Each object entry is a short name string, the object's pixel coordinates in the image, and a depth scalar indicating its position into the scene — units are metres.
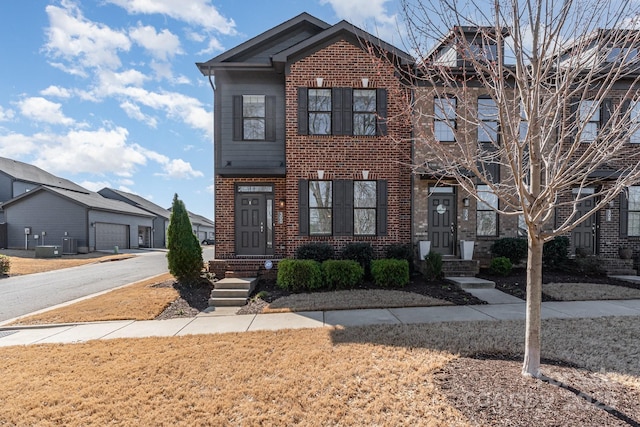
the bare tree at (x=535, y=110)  3.09
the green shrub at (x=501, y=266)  8.96
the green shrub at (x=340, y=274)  8.00
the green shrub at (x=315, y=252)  8.65
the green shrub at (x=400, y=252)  8.74
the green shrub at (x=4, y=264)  12.27
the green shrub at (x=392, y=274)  8.08
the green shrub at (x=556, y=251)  9.45
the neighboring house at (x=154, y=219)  33.56
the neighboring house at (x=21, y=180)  27.61
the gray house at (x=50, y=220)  22.91
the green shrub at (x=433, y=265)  8.38
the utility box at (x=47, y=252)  19.48
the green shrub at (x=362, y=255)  8.64
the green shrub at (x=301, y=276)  7.86
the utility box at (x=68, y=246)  21.50
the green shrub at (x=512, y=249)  9.32
